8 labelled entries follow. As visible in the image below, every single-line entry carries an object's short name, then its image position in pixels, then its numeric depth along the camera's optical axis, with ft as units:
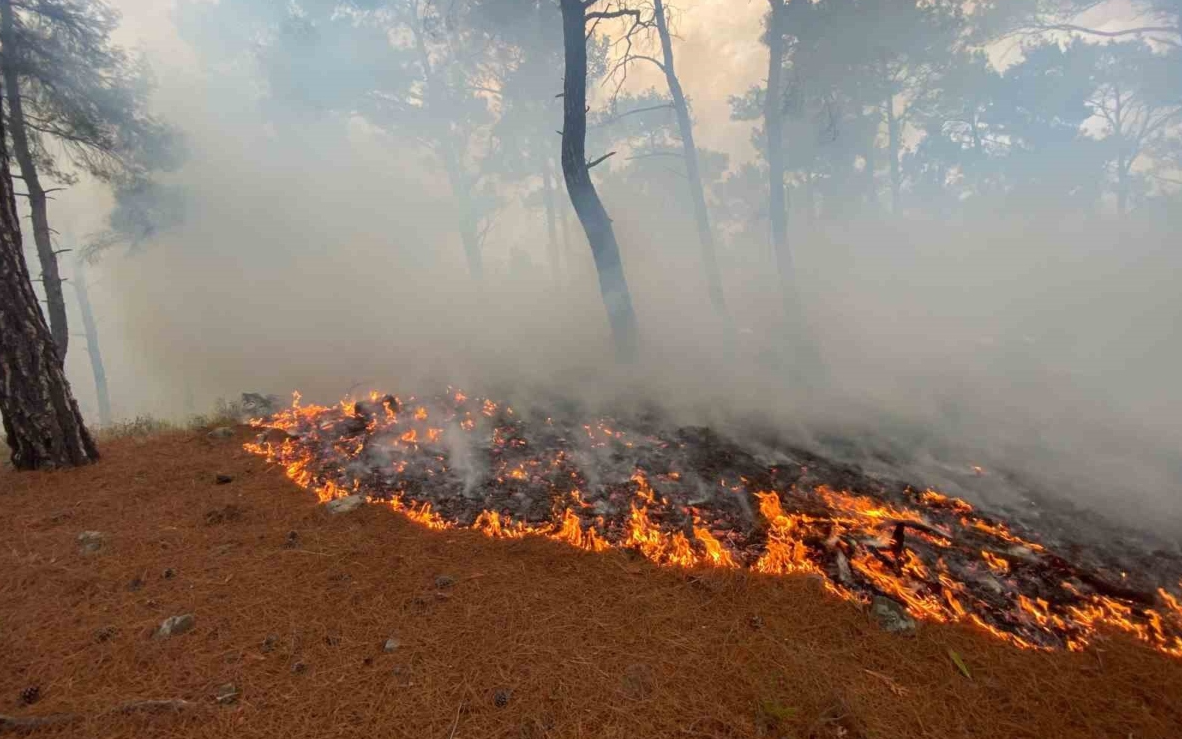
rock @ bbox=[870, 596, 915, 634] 12.18
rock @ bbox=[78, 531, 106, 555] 14.30
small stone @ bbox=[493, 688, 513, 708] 9.78
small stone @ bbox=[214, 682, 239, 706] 9.50
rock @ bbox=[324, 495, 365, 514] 17.25
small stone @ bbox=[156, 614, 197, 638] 11.18
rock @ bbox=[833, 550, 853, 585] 13.88
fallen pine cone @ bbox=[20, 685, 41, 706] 9.20
